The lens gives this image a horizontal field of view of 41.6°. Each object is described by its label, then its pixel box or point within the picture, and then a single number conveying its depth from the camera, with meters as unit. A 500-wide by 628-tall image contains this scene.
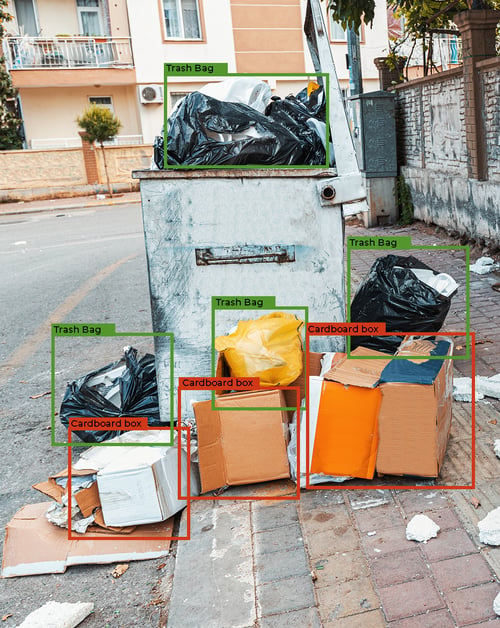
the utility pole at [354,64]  10.98
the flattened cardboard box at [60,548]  2.81
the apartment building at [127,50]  22.41
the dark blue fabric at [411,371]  2.88
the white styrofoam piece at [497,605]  2.10
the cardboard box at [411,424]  2.85
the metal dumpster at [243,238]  3.30
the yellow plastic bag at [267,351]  3.14
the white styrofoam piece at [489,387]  3.75
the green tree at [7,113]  21.62
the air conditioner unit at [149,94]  22.89
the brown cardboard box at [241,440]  3.03
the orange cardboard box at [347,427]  2.91
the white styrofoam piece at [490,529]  2.46
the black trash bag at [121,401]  3.80
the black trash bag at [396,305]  3.86
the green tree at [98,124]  19.81
